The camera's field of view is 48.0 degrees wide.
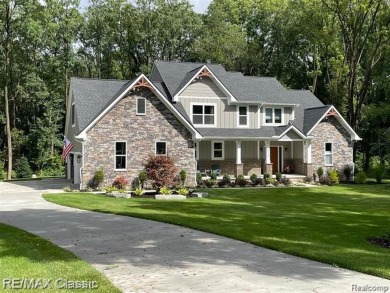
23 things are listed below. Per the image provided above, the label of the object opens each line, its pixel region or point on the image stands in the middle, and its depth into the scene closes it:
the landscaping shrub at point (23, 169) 41.53
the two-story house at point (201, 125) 25.91
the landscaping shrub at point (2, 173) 40.88
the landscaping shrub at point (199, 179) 28.56
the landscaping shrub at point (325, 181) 31.78
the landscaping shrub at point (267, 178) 29.91
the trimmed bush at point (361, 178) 32.94
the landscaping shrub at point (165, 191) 22.60
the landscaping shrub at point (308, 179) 32.17
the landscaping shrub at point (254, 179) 29.53
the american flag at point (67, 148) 28.30
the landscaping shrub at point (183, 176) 27.02
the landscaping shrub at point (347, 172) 33.44
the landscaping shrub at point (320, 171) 32.19
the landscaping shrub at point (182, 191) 23.05
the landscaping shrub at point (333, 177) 32.12
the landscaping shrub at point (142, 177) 25.84
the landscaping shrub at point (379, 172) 32.94
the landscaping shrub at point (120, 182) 25.20
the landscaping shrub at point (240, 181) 29.11
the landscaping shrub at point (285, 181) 30.41
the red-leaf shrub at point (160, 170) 25.36
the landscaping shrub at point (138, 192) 22.98
